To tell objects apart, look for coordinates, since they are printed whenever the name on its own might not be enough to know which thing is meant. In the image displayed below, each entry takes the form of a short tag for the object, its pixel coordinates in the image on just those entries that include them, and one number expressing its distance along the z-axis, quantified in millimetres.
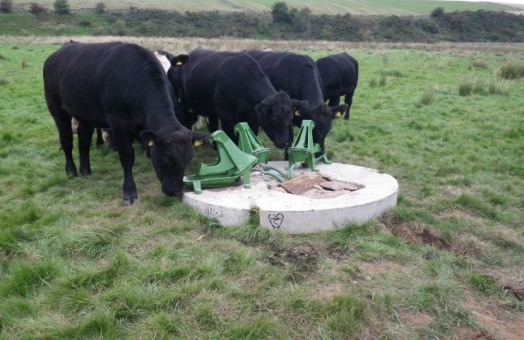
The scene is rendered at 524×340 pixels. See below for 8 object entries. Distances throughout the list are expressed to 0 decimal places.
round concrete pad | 5199
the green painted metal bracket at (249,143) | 6902
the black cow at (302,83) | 7902
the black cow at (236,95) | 7461
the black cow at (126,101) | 5750
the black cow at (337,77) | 11781
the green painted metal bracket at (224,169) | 6074
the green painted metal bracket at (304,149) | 6867
